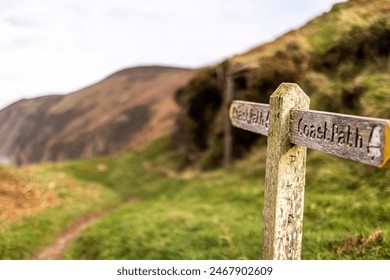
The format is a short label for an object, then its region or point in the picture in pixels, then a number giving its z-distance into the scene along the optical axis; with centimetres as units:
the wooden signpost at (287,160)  255
